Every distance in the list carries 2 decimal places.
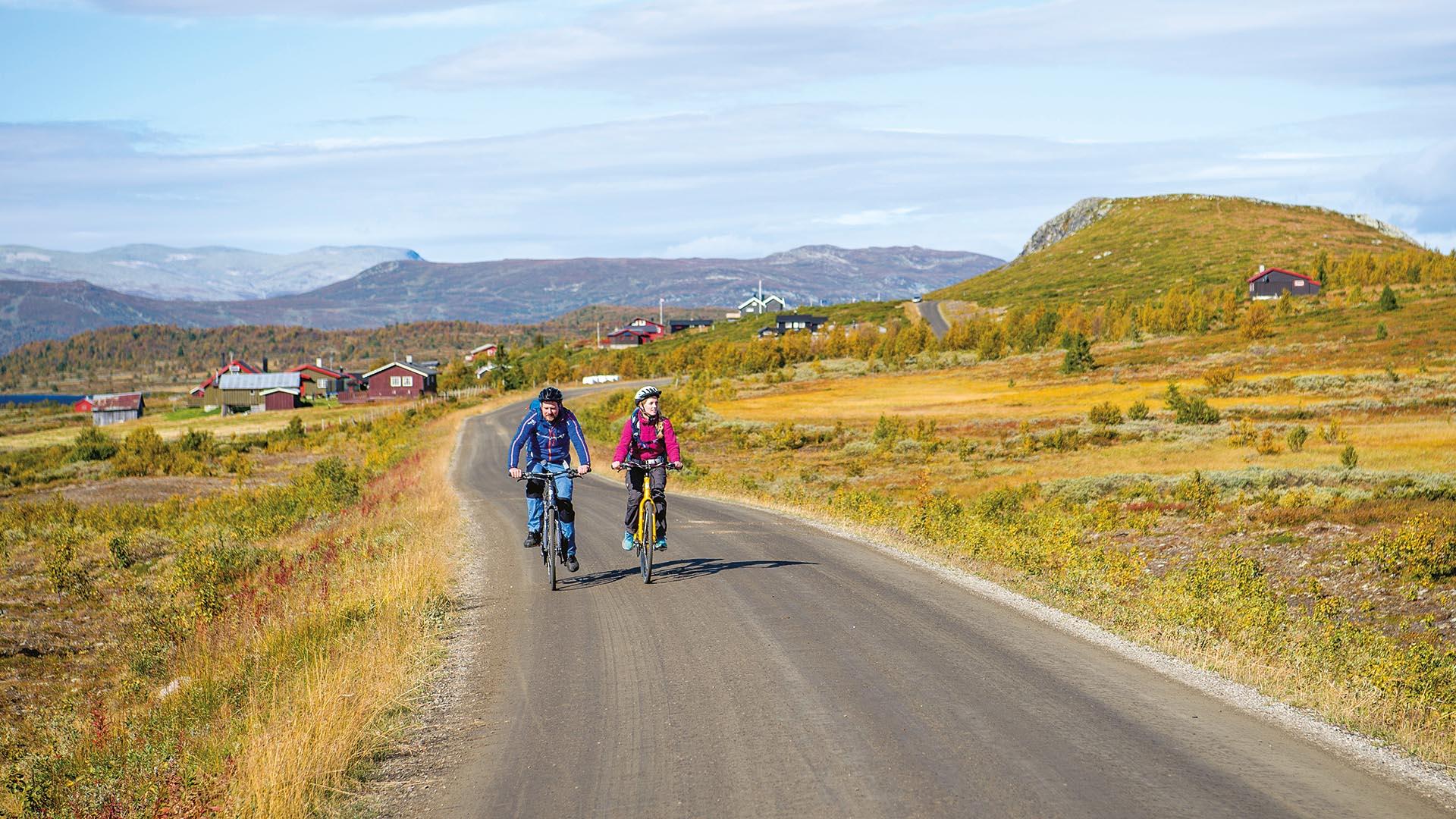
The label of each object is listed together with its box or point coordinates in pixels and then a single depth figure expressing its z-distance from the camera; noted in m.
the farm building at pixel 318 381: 147.00
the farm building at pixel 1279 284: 148.62
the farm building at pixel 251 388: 133.38
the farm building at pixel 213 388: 136.62
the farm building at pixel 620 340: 196.88
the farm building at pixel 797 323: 184.12
